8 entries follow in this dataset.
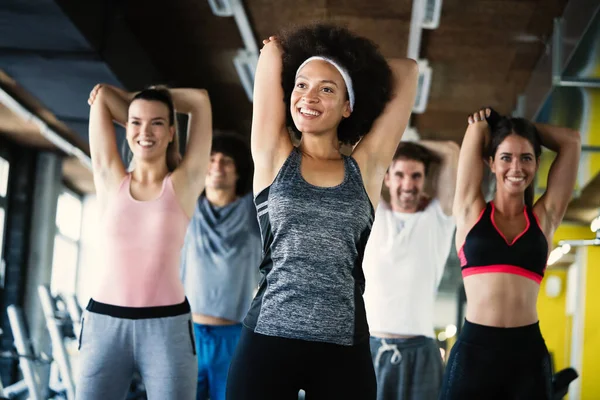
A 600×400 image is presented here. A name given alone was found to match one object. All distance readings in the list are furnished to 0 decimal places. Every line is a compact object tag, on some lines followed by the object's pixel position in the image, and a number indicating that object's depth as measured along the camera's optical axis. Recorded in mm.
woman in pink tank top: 2762
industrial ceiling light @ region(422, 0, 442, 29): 5304
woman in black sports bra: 2799
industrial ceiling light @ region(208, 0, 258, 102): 5629
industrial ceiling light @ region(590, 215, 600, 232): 5082
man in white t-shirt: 3354
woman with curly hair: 1914
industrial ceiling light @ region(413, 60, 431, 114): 6465
